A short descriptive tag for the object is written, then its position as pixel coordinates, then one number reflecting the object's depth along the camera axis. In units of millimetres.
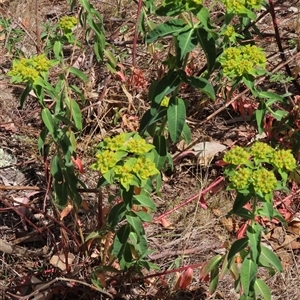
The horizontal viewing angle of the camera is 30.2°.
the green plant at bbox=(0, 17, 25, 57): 3592
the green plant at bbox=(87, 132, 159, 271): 1808
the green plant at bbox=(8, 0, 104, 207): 2035
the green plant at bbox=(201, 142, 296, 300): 1779
